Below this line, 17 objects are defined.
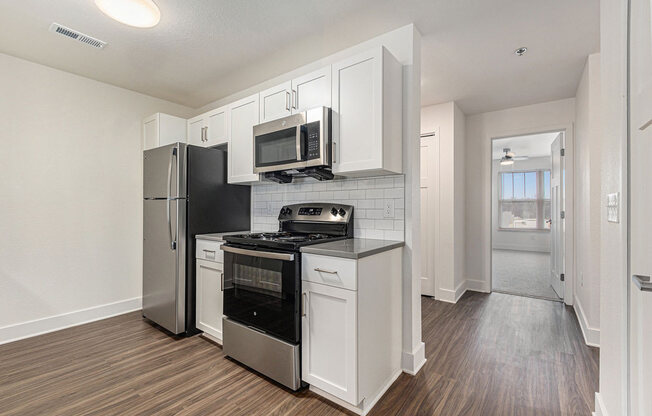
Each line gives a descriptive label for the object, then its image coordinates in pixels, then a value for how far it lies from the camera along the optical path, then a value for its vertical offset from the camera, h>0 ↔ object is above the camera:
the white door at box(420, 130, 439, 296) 3.93 -0.01
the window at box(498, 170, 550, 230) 7.92 +0.14
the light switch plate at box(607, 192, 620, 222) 1.30 -0.01
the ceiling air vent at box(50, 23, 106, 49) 2.29 +1.37
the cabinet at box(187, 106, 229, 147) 3.07 +0.85
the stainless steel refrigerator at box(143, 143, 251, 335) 2.75 -0.13
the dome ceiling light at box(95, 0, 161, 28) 1.73 +1.17
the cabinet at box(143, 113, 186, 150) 3.39 +0.88
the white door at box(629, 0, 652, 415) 0.98 +0.00
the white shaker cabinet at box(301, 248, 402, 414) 1.67 -0.73
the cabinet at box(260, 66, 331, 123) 2.23 +0.89
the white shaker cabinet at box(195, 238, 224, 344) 2.56 -0.74
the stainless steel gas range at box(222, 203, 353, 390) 1.89 -0.62
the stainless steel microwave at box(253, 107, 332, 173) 2.14 +0.49
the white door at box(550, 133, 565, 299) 3.80 -0.18
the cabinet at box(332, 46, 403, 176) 1.96 +0.63
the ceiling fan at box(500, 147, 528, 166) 6.67 +1.10
